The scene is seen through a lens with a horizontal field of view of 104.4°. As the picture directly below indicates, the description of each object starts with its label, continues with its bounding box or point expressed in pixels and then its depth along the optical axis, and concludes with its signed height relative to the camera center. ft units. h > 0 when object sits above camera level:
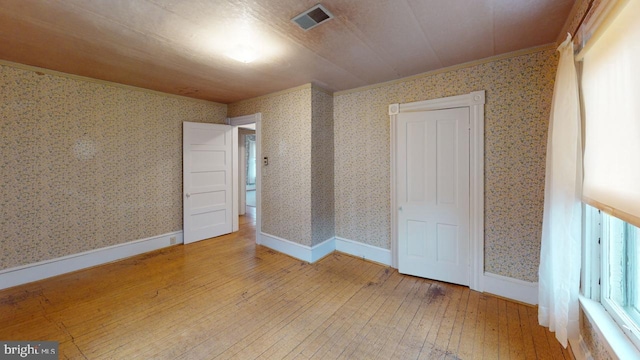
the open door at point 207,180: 13.79 -0.08
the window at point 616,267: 4.30 -1.73
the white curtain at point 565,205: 5.28 -0.58
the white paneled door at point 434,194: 9.02 -0.59
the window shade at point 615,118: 3.48 +1.00
